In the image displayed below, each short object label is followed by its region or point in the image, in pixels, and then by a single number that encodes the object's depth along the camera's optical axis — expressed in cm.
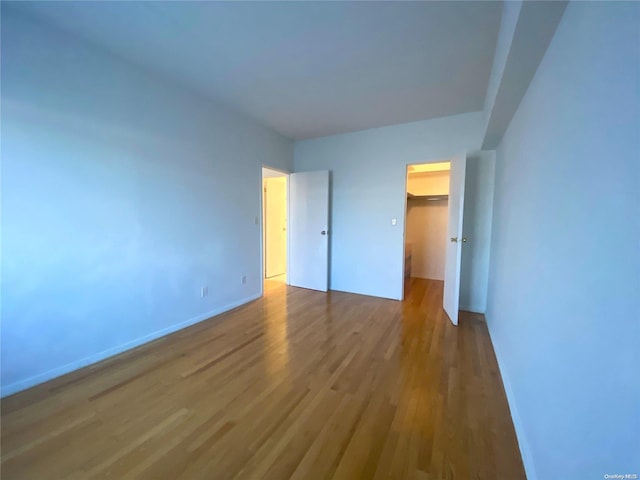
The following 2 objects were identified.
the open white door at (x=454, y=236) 298
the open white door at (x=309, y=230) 429
